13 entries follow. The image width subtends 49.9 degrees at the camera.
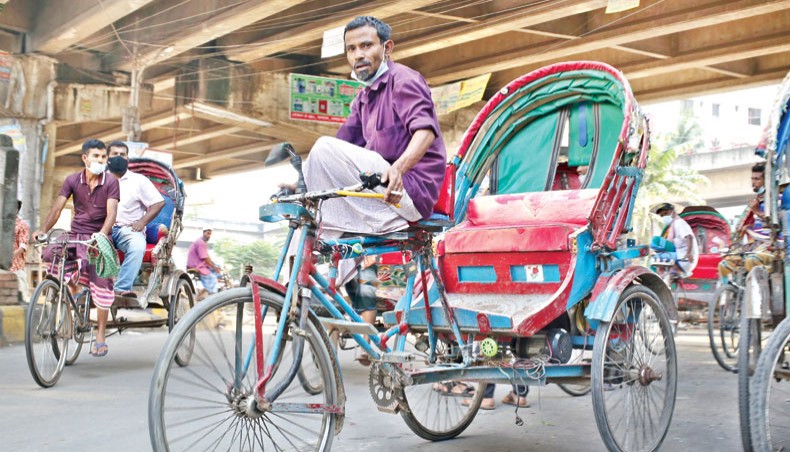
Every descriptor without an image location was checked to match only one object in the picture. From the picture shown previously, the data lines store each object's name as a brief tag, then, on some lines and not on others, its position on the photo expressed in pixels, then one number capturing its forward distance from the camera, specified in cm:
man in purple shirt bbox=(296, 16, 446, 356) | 360
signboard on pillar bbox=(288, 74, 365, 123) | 1591
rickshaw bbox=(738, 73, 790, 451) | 340
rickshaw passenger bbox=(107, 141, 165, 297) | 768
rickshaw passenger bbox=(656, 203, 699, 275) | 1102
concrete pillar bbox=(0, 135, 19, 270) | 1021
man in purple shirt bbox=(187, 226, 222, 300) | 1598
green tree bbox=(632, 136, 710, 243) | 3903
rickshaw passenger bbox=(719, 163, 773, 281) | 464
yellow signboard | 1447
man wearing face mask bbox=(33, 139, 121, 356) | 706
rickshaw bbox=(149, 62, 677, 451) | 318
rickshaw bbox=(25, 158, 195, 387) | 644
